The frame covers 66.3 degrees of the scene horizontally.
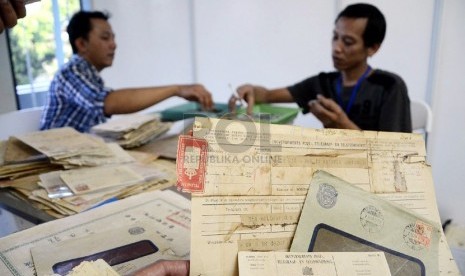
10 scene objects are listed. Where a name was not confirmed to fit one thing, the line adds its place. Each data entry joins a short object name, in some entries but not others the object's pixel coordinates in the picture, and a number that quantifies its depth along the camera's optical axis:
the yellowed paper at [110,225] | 0.56
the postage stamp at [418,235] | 0.45
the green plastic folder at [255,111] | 1.43
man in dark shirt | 1.32
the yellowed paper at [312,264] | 0.40
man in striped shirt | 1.48
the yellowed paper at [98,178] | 0.84
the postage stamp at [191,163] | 0.40
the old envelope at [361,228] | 0.43
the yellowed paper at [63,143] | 0.97
